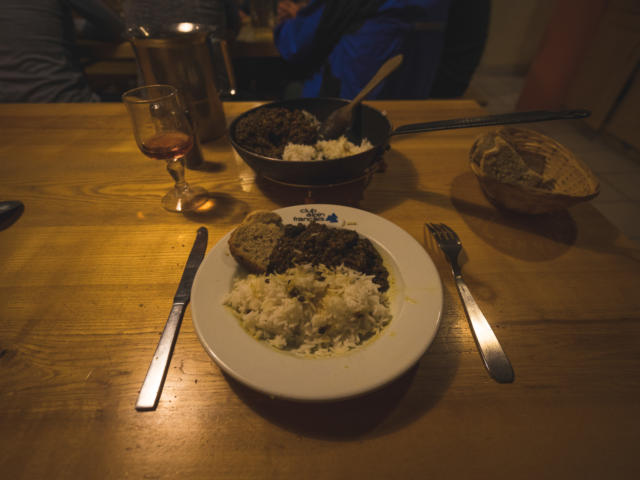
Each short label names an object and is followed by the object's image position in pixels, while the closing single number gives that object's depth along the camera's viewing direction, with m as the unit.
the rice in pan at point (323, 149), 0.62
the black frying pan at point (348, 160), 0.54
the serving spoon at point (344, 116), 0.68
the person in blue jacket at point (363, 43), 0.92
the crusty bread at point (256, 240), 0.48
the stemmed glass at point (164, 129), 0.55
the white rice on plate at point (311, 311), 0.42
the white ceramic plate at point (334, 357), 0.35
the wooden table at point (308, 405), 0.36
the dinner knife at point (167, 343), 0.40
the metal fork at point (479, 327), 0.42
